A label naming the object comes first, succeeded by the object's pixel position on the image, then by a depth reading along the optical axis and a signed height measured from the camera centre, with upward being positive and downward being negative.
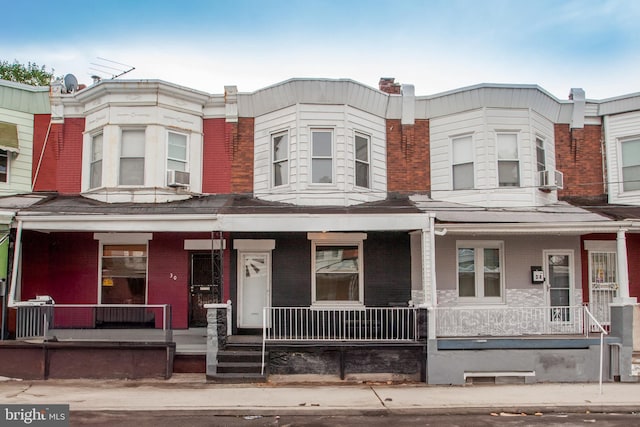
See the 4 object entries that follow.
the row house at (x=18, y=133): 12.81 +3.15
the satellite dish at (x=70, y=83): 13.45 +4.54
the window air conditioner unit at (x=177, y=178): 12.45 +1.98
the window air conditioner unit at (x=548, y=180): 12.60 +1.97
